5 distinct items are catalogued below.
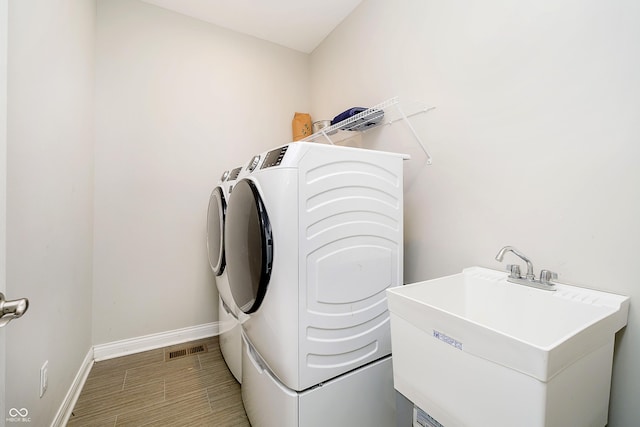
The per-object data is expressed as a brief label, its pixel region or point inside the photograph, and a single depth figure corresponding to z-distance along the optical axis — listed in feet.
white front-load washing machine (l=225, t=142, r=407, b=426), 3.71
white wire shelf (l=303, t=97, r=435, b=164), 5.65
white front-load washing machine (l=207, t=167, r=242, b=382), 5.89
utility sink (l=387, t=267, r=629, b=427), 2.15
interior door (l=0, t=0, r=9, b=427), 2.15
